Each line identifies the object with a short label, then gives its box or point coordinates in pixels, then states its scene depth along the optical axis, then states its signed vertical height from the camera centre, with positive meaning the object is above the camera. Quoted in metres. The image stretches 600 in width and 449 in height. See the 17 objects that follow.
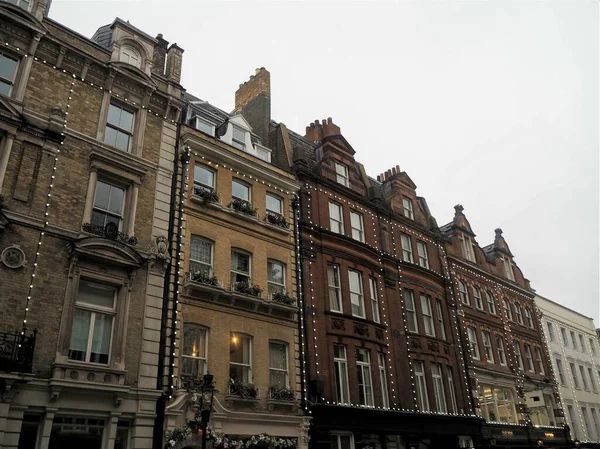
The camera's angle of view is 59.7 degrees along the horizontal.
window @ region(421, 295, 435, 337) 30.02 +7.59
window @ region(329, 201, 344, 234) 26.89 +11.56
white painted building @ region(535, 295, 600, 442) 39.69 +6.87
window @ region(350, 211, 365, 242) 27.95 +11.60
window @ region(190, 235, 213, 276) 19.66 +7.40
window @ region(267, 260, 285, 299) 22.22 +7.39
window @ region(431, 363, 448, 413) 27.97 +3.49
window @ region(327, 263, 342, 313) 24.80 +7.68
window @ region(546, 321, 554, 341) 42.27 +9.23
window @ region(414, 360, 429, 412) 26.82 +3.48
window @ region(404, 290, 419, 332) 28.90 +7.56
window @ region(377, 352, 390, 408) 24.86 +3.57
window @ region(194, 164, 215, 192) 21.20 +10.86
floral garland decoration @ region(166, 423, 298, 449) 16.17 +0.82
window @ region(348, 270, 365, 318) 25.86 +7.63
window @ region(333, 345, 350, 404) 22.84 +3.63
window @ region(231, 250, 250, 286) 20.91 +7.34
